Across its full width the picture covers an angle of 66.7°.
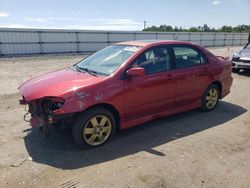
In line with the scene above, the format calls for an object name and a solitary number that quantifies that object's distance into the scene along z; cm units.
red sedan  285
